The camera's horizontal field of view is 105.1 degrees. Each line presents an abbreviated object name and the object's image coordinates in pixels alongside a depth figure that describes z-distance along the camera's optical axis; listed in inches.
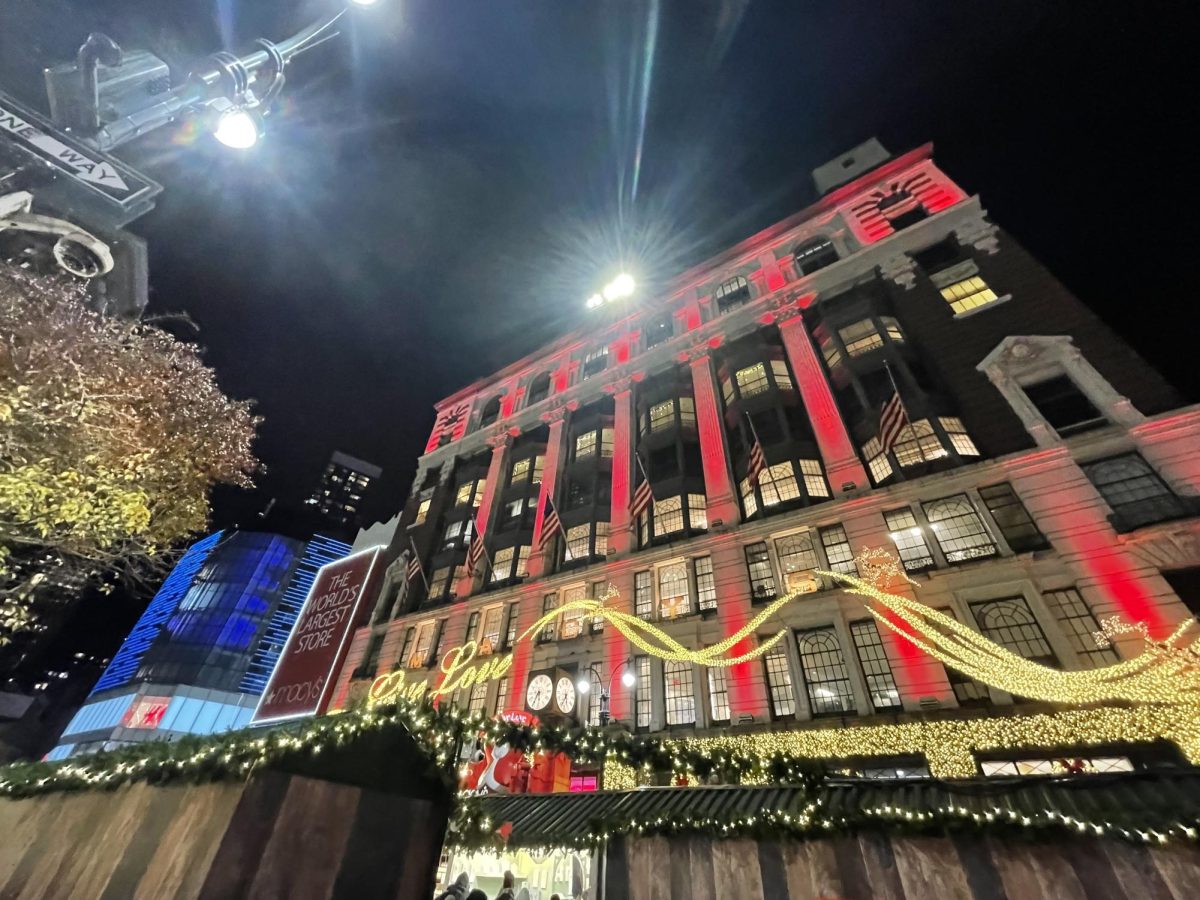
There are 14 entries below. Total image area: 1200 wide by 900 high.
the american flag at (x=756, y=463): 775.5
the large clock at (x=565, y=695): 792.3
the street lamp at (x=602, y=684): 765.3
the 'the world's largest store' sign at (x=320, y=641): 1229.7
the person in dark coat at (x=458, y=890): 315.3
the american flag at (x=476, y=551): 980.6
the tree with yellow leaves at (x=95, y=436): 391.2
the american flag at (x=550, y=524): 935.7
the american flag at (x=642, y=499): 839.1
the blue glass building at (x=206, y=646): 2571.4
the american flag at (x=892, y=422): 677.3
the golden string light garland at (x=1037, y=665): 457.7
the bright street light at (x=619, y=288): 1450.5
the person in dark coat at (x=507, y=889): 336.2
